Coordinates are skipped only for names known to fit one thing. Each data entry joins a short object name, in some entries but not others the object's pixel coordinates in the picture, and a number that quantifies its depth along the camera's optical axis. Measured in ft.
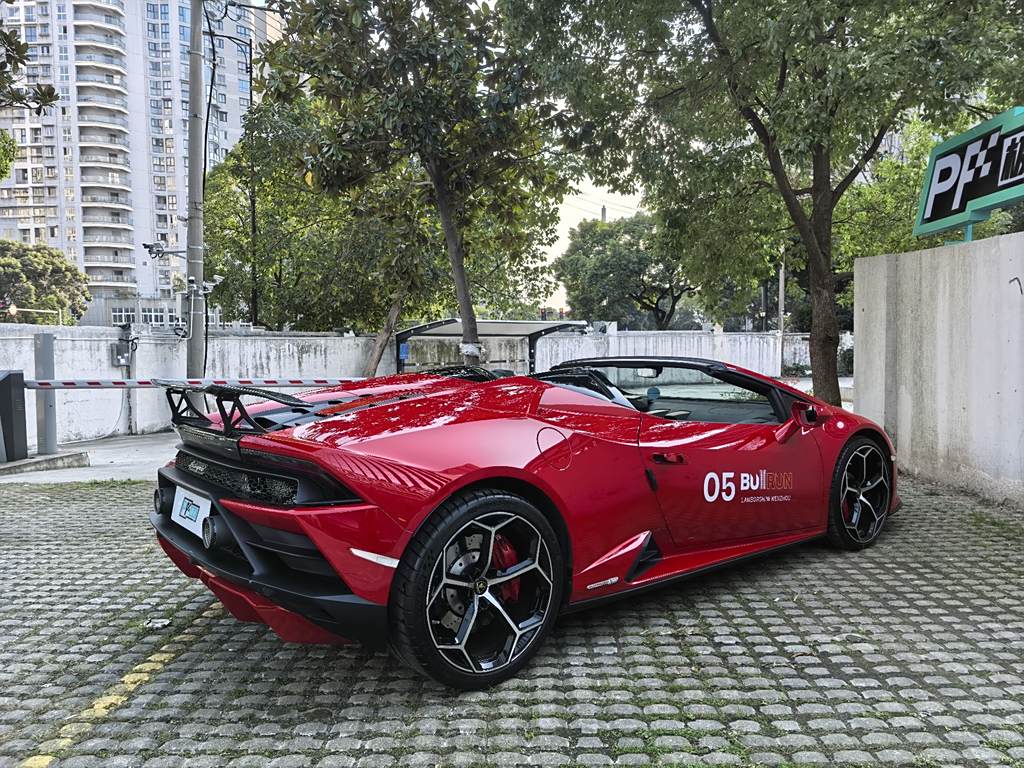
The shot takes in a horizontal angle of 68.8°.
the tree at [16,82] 19.63
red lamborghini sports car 8.35
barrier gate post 28.63
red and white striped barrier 28.60
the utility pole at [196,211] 32.68
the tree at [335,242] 32.99
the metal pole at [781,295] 110.83
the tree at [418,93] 25.95
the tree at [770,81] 20.49
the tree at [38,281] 177.27
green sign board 20.08
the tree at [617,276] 138.82
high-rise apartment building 285.02
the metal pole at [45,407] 31.94
